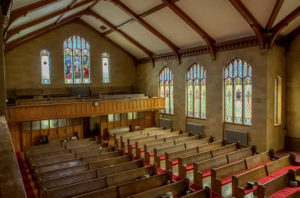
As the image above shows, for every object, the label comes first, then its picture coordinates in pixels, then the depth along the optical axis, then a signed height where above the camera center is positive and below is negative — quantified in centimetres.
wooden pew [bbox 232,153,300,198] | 696 -284
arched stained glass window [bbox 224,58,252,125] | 1280 -14
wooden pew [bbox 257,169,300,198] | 626 -280
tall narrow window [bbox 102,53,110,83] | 2014 +203
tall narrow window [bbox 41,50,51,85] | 1794 +194
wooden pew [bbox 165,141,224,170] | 966 -273
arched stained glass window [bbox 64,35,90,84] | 1878 +256
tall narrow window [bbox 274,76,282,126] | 1241 -64
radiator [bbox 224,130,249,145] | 1270 -255
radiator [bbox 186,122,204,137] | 1512 -244
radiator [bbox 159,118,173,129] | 1762 -240
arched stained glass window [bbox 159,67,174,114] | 1789 +24
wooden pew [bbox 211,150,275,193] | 778 -286
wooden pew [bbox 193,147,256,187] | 836 -281
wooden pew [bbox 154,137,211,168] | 1025 -270
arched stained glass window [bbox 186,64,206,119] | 1526 -5
